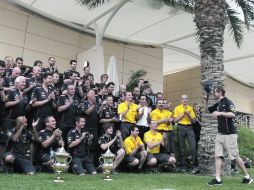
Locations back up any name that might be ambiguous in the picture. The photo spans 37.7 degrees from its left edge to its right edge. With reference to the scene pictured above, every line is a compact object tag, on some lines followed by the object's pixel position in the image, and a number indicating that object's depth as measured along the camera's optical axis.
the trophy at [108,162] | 7.40
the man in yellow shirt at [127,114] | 10.13
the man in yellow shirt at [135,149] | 9.82
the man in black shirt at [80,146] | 8.78
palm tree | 9.98
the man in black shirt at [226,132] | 7.60
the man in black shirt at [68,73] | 10.08
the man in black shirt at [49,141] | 8.52
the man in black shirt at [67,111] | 9.13
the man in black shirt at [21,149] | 7.92
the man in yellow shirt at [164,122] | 10.80
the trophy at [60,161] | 6.77
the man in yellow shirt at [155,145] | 10.21
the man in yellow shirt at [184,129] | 10.86
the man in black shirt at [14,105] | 8.26
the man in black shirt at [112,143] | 9.32
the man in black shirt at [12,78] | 8.89
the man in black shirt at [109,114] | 9.80
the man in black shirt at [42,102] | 8.74
